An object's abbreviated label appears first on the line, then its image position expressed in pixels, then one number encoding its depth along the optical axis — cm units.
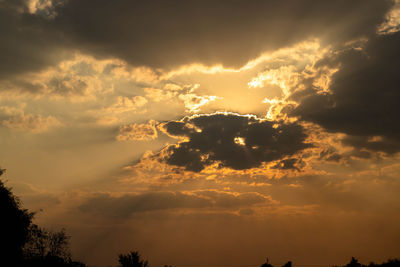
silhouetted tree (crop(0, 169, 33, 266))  7150
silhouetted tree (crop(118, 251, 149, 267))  10338
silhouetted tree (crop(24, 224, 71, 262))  9250
